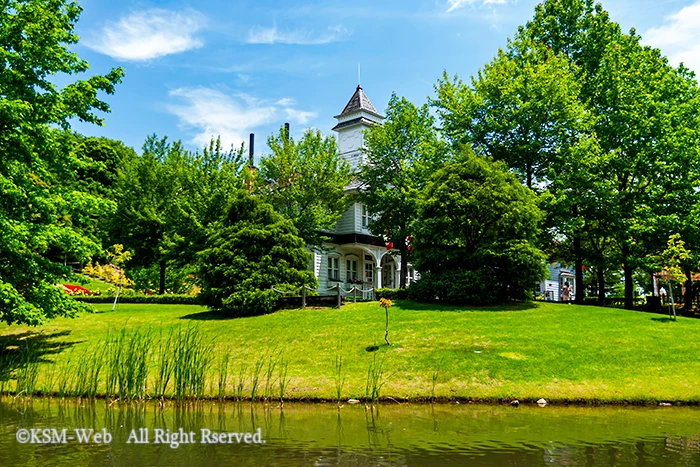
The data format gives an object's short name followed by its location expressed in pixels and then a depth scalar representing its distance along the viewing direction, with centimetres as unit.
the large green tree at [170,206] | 3097
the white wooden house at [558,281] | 6104
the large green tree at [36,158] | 1457
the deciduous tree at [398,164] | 3055
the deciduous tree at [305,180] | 3200
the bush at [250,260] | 2192
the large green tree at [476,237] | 2228
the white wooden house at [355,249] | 3728
